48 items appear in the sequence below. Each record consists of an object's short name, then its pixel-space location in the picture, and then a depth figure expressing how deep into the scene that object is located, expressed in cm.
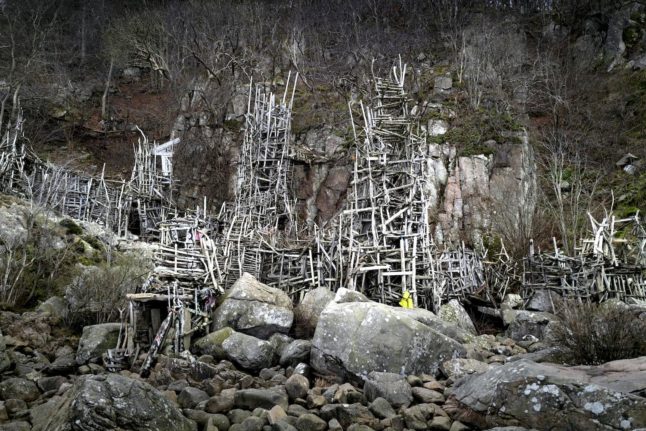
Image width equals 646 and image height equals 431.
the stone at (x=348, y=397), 700
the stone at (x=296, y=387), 734
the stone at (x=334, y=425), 609
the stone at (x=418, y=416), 607
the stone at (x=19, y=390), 766
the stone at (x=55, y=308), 1198
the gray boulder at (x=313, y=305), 1130
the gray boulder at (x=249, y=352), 948
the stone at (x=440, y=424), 601
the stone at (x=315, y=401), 693
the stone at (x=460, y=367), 788
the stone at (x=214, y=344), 974
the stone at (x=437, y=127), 2425
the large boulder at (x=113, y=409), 516
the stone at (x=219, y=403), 676
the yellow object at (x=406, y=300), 1190
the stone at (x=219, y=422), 628
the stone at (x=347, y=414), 625
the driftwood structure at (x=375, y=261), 1102
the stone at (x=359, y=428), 598
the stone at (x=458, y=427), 578
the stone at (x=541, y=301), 1426
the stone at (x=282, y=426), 590
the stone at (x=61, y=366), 927
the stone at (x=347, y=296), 1019
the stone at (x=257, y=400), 690
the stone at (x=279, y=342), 997
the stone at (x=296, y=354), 924
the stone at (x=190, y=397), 694
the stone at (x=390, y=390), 678
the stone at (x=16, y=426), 594
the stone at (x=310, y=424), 611
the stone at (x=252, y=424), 608
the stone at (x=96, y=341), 988
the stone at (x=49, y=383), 820
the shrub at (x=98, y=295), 1200
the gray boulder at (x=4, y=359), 867
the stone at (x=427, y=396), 681
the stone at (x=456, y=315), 1257
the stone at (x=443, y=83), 2792
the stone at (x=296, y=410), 663
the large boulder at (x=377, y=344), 817
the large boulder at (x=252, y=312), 1088
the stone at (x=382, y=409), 641
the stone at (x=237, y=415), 647
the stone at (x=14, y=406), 695
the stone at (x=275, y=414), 618
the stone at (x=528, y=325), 1166
